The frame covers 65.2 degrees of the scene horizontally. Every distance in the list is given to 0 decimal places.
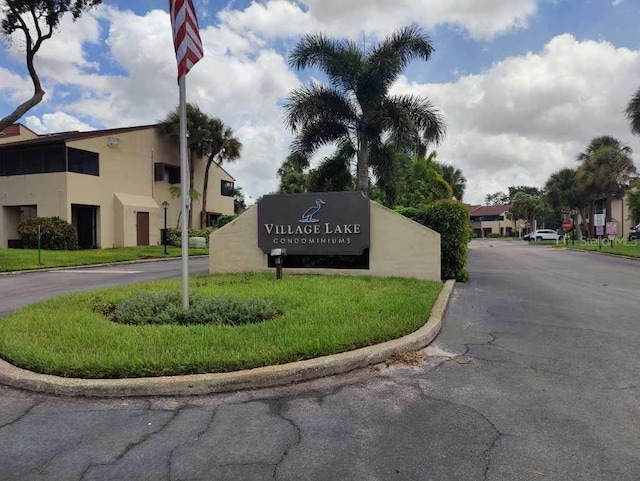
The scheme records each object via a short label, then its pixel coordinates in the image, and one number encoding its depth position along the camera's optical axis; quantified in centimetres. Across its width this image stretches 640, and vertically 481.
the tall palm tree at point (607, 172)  4534
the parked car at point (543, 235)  6346
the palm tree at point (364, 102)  1808
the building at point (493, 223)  9912
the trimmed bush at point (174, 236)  3188
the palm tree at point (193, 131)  3259
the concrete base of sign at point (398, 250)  1196
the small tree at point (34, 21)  1998
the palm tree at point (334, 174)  1992
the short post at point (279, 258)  1125
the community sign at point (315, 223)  1230
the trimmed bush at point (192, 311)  654
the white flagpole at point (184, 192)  688
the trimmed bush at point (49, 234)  2467
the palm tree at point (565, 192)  5794
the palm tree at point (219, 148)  3500
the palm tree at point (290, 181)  4231
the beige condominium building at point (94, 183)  2620
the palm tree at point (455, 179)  5160
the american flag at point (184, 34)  674
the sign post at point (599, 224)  3488
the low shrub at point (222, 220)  3712
